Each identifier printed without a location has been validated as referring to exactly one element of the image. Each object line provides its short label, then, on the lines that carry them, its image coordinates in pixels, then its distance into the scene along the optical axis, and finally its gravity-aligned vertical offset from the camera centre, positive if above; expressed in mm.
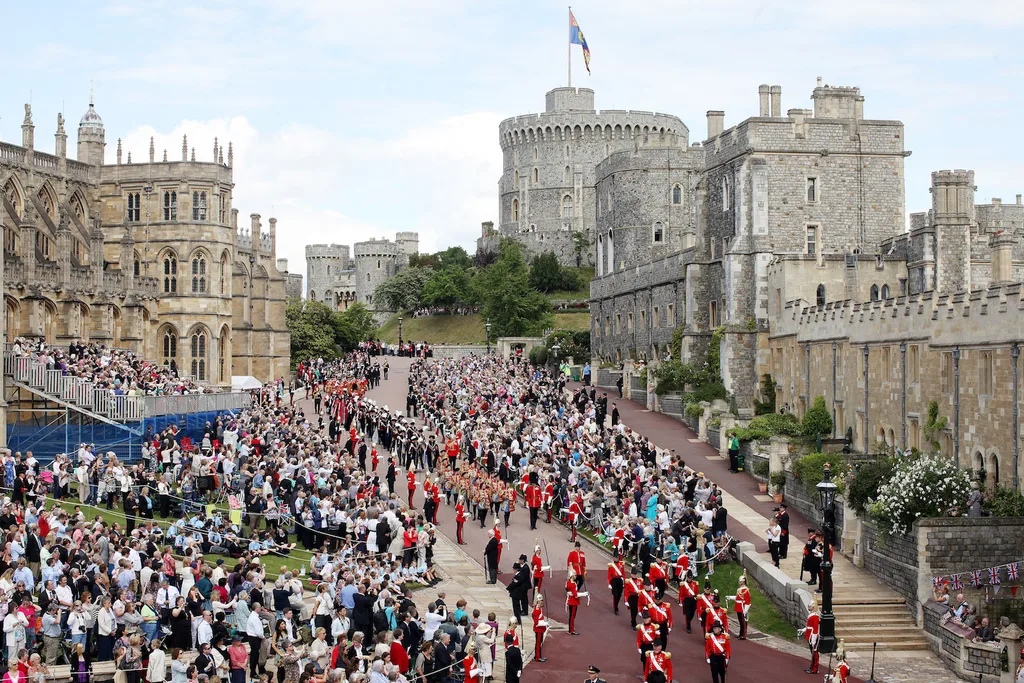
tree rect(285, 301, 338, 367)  82562 +1362
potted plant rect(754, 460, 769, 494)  39500 -3734
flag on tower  88062 +22153
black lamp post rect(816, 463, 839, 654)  23906 -4976
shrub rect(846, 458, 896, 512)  31062 -3209
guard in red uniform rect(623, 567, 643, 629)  25427 -4877
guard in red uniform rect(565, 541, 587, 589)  26022 -4330
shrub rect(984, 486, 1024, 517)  28672 -3470
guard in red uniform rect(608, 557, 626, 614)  26812 -4797
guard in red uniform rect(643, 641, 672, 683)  20219 -5022
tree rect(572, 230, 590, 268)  111188 +9652
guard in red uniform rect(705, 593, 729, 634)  22817 -4806
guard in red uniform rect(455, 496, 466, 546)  31847 -4102
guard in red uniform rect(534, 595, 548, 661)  23578 -5112
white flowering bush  28672 -3285
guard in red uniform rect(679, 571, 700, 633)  25672 -4934
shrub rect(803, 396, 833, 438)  42625 -2324
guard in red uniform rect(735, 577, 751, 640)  25328 -5008
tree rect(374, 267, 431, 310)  119875 +6093
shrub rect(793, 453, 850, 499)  34500 -3238
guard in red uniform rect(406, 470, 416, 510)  34191 -3486
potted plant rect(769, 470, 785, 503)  37469 -3819
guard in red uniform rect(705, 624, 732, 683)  22094 -5177
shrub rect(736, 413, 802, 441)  42219 -2569
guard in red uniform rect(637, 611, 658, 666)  22094 -4948
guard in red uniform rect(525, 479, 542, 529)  33469 -3867
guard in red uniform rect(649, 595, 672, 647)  23000 -4797
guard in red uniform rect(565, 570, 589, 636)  25344 -4918
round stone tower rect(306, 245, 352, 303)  155875 +10927
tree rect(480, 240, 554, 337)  87750 +3284
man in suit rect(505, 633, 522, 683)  20641 -4976
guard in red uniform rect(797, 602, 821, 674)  24094 -5393
